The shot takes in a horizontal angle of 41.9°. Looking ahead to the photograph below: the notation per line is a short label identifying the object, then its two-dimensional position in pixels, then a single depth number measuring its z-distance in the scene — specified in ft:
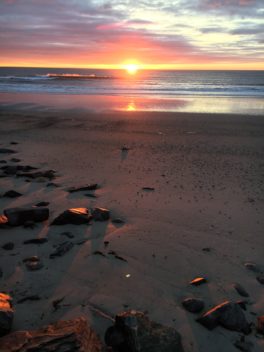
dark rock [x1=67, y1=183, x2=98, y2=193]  20.44
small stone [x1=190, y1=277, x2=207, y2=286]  11.92
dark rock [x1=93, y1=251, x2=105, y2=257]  13.67
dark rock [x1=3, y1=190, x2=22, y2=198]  19.47
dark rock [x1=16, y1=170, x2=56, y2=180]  23.02
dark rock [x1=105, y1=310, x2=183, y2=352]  8.32
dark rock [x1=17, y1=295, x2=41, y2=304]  10.84
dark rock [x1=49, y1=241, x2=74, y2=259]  13.48
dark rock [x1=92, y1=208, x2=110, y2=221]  16.42
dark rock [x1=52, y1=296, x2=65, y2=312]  10.56
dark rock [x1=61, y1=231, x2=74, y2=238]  14.91
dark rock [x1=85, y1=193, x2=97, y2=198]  19.77
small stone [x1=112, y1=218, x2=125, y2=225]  16.38
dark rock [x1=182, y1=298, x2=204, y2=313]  10.62
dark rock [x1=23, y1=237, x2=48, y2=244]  14.30
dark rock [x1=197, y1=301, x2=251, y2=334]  9.86
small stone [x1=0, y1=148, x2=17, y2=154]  30.51
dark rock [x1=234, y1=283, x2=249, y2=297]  11.46
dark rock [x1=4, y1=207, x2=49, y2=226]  15.61
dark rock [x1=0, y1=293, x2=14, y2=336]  8.99
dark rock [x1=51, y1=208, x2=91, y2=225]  15.81
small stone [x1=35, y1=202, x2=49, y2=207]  18.21
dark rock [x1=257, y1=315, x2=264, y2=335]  9.79
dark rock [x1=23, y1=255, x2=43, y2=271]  12.57
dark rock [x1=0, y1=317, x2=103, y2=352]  7.72
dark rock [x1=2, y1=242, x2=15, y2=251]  13.84
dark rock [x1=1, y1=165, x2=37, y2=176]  24.03
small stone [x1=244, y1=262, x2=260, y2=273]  12.86
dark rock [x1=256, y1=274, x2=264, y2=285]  12.10
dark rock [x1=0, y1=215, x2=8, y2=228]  15.44
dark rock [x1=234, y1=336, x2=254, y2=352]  9.23
